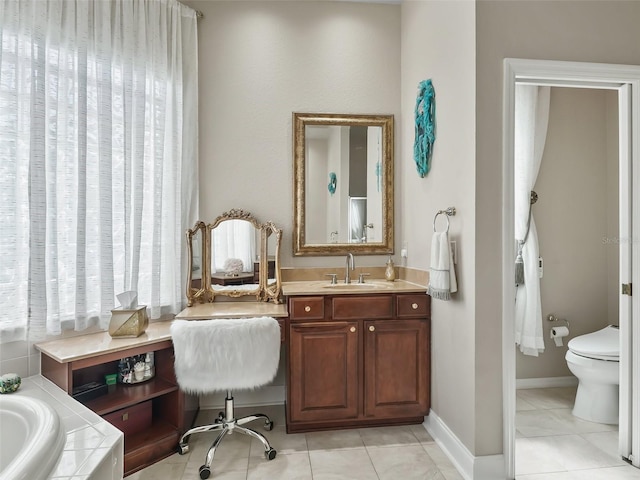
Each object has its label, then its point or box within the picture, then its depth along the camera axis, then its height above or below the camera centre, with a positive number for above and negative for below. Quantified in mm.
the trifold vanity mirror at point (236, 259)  2838 -168
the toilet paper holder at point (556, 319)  3022 -661
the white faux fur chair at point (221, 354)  2051 -646
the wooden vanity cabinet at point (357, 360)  2439 -812
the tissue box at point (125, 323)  2229 -510
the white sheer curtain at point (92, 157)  2031 +489
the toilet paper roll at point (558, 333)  2922 -746
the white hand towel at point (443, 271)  2117 -195
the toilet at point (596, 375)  2387 -898
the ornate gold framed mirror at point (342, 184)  2984 +426
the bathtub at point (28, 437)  1142 -707
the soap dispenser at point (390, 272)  2928 -277
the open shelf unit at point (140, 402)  2016 -942
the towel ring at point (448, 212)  2198 +145
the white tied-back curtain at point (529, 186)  2867 +392
